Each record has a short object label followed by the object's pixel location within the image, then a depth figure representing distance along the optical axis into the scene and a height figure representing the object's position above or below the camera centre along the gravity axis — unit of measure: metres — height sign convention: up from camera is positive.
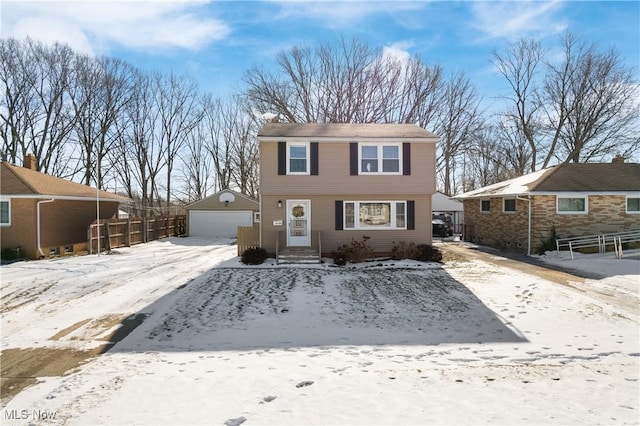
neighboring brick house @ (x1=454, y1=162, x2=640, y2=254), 17.12 +0.55
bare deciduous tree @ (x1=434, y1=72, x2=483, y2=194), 34.41 +8.90
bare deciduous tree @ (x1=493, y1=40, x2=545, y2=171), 32.38 +9.46
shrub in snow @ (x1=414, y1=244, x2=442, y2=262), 14.68 -1.49
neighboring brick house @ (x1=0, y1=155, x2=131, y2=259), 16.09 +0.27
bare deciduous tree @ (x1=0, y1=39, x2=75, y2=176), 28.62 +9.67
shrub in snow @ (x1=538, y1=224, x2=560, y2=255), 16.86 -1.20
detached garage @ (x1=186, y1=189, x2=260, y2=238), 26.89 +0.29
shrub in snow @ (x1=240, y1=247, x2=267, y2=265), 14.32 -1.48
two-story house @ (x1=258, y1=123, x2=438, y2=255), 15.24 +1.25
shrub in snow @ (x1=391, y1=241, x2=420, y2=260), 14.95 -1.39
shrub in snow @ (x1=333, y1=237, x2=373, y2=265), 14.42 -1.41
